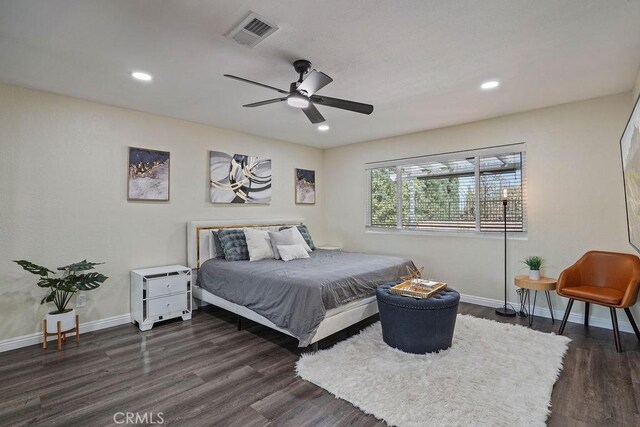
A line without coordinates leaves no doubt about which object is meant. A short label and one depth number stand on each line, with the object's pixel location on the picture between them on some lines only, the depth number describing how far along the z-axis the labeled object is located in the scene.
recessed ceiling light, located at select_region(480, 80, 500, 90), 3.09
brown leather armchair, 2.89
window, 4.19
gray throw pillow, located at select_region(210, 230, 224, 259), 4.36
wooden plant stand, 3.06
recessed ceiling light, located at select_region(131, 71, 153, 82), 2.86
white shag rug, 2.01
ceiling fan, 2.54
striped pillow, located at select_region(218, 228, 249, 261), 4.18
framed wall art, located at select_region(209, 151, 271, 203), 4.64
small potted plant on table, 3.66
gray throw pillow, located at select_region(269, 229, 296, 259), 4.33
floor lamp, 3.89
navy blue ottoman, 2.76
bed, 2.83
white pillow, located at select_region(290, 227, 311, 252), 4.65
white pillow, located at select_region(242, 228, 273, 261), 4.19
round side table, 3.46
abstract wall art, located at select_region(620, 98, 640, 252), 2.38
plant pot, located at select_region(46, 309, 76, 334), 3.09
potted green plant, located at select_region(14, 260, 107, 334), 3.07
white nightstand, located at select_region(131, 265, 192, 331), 3.54
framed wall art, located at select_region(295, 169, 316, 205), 5.85
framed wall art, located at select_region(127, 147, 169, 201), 3.86
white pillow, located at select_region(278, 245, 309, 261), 4.18
